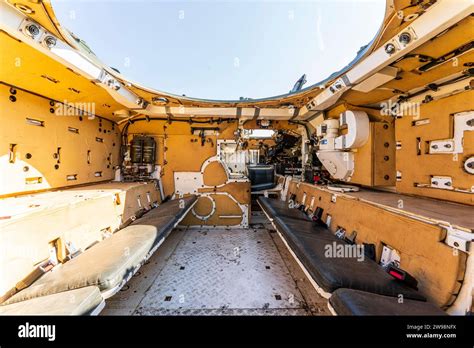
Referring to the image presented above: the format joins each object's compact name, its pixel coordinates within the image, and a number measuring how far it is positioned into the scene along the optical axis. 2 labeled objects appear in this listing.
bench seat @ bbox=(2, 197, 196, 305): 1.67
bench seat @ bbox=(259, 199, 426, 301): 1.67
